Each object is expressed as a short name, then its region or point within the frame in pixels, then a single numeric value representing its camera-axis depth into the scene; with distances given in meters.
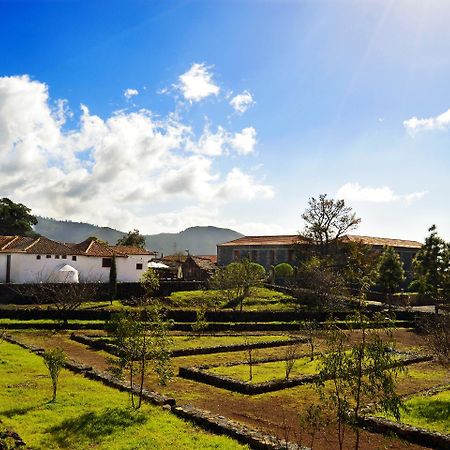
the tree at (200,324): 30.79
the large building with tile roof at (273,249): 67.94
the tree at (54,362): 14.29
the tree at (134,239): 82.31
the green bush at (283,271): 55.92
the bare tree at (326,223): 56.06
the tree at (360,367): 8.69
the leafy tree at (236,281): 41.66
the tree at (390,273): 49.72
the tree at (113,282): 41.31
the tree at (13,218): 71.14
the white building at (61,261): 43.88
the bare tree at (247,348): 23.77
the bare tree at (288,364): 18.43
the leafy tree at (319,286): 40.97
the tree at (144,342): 14.34
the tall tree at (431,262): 42.41
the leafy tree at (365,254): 47.38
